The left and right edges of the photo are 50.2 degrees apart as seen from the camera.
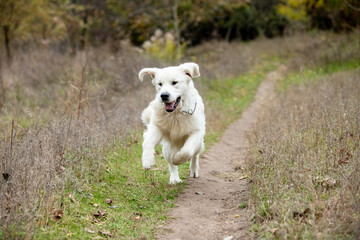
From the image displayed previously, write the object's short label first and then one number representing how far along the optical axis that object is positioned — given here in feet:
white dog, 16.55
